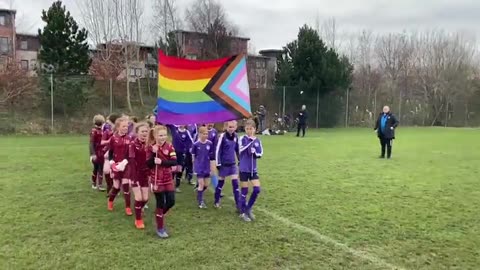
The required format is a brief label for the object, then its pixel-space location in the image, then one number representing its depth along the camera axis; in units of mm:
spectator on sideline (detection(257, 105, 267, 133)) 30875
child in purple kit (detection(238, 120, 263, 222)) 7691
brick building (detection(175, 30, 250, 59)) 46156
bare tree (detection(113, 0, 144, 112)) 41250
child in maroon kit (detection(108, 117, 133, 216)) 7625
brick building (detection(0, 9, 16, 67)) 51312
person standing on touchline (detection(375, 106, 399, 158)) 16359
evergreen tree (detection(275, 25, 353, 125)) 36844
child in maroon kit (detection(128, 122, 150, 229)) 6998
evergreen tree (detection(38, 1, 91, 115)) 34281
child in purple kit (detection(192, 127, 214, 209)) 8570
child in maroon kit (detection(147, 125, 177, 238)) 6590
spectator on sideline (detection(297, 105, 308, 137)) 27828
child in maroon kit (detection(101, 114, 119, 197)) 8984
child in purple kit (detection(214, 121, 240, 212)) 8023
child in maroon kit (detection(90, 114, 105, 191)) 9781
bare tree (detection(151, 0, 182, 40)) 45938
